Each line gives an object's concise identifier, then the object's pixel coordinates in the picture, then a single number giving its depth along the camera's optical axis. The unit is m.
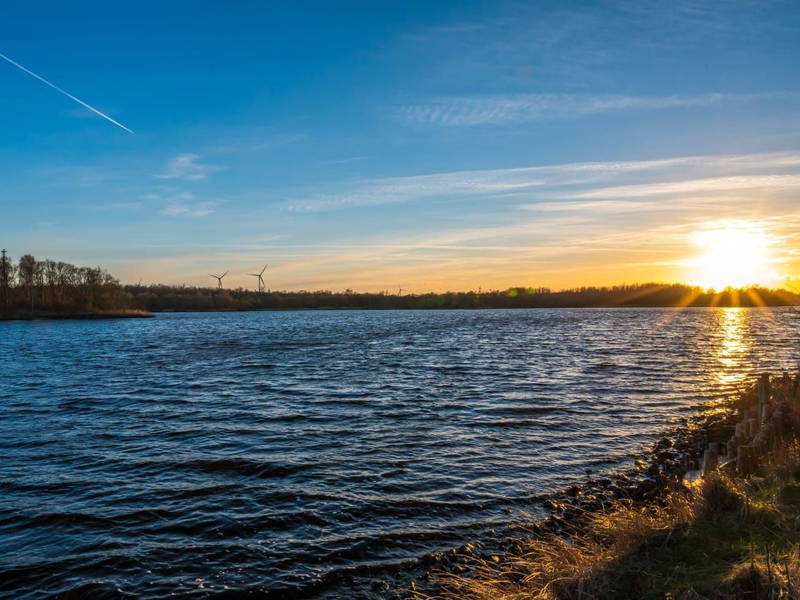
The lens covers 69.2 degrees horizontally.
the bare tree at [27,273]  145.00
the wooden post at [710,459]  12.82
